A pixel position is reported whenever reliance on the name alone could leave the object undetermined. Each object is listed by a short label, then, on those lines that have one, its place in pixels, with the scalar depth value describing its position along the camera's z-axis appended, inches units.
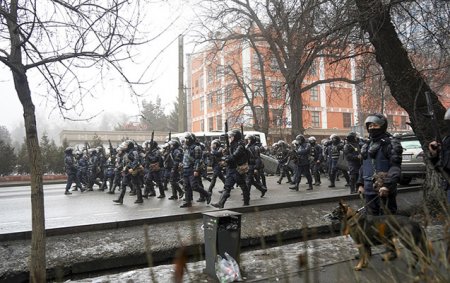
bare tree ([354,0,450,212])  353.7
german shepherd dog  166.4
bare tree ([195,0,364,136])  354.0
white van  1080.7
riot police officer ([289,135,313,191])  556.1
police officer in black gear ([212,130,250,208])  421.1
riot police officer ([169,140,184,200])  508.4
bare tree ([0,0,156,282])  187.9
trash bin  205.3
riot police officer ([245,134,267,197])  494.6
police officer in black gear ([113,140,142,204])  480.1
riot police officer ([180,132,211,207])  439.5
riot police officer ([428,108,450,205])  193.9
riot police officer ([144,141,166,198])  532.7
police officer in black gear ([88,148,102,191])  687.1
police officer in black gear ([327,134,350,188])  590.2
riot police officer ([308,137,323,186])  653.3
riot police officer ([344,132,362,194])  487.8
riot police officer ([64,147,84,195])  619.1
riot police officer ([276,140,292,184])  714.9
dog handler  215.8
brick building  1135.6
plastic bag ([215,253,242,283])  198.6
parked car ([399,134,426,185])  501.0
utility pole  848.9
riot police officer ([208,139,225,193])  482.9
